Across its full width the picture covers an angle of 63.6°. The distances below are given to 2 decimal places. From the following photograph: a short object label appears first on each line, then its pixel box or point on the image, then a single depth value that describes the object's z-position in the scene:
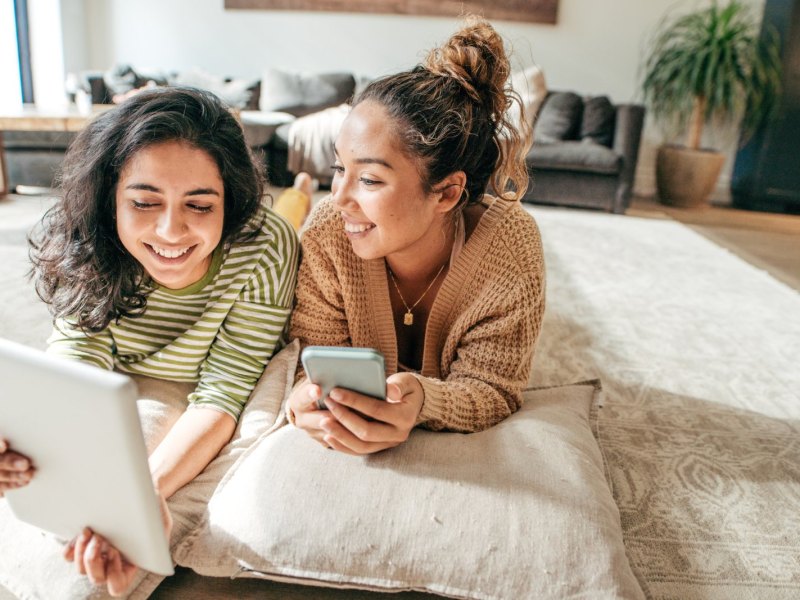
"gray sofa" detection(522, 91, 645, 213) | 4.34
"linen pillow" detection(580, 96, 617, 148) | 4.57
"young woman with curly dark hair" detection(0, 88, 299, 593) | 1.06
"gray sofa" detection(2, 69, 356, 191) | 4.02
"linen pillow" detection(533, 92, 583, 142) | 4.57
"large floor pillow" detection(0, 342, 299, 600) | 0.84
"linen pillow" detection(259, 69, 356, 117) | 4.88
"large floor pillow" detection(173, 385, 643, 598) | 0.86
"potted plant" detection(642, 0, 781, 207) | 4.66
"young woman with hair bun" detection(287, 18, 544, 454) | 1.13
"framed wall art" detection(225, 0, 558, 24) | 5.13
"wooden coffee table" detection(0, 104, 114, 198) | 3.10
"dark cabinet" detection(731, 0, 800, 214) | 4.70
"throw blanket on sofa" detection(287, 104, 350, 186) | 4.33
